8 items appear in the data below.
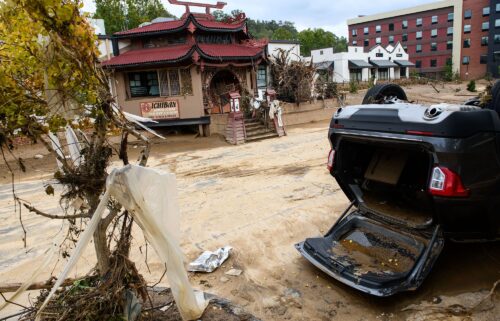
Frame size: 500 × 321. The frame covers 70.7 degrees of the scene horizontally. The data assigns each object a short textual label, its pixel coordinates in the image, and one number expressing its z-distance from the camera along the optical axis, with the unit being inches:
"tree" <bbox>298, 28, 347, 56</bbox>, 2380.7
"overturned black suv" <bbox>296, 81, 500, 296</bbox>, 125.8
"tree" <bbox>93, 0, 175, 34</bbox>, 1400.1
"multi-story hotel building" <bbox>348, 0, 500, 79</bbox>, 1870.2
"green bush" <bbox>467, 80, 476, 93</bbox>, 1129.3
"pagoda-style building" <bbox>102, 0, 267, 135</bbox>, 657.6
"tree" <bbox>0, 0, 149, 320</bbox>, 82.3
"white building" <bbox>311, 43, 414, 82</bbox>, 1611.7
